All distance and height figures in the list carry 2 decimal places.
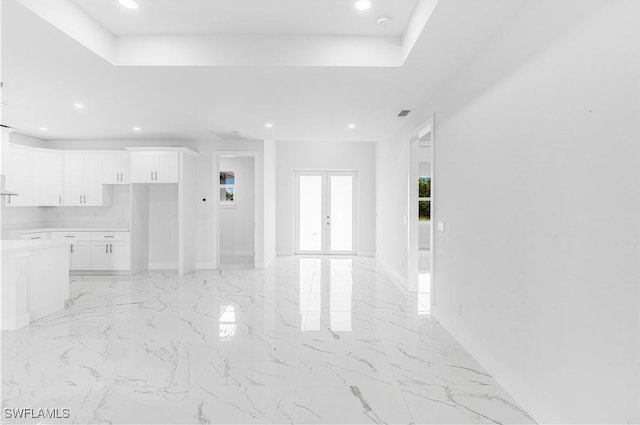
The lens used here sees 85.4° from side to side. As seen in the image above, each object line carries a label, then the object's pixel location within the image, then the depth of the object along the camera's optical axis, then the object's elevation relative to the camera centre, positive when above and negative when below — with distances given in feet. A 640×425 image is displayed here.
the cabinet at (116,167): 20.98 +2.61
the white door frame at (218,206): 22.50 +0.29
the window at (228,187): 29.09 +1.97
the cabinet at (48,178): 20.31 +1.91
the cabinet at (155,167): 20.49 +2.57
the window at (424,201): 32.89 +0.93
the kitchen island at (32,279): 11.69 -2.55
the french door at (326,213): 29.43 -0.20
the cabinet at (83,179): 20.95 +1.88
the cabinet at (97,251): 20.12 -2.38
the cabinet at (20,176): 18.70 +1.90
